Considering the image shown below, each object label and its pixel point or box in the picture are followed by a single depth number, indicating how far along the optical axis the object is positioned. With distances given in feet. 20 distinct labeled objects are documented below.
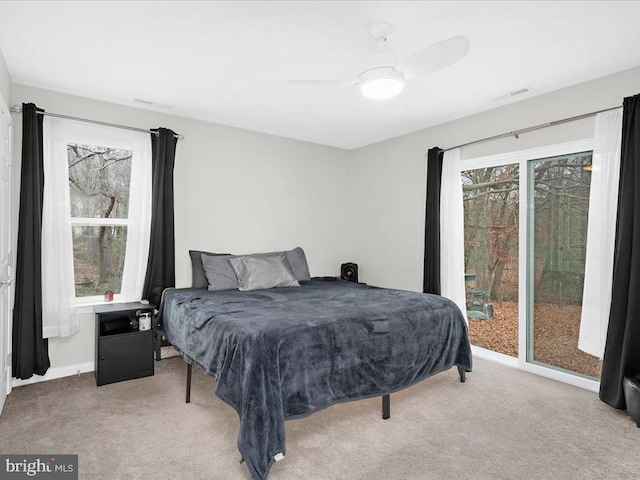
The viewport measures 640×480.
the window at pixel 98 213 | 11.95
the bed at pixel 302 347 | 6.56
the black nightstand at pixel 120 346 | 10.62
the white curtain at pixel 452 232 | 13.16
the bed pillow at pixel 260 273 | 12.51
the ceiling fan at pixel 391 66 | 6.82
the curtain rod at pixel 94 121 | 10.36
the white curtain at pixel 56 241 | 10.78
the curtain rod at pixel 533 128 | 10.15
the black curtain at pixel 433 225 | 13.64
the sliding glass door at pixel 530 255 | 10.87
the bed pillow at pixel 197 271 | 12.75
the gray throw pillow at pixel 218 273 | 12.31
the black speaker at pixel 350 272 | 17.03
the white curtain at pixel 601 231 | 9.59
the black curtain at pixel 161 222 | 12.26
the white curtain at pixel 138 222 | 12.16
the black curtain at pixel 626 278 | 8.87
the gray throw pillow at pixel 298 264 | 14.44
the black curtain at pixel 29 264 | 10.12
